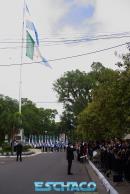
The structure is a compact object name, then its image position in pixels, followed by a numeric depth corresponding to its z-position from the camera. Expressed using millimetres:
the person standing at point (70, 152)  18162
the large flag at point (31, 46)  22567
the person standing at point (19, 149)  26846
